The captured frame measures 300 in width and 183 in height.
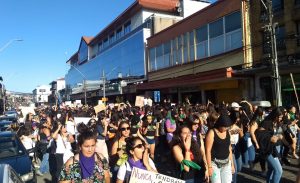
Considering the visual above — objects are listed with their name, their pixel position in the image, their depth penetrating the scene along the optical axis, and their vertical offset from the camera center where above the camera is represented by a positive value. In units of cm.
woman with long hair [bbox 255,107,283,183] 440 -92
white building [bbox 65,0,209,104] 2767 +785
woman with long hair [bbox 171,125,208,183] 342 -83
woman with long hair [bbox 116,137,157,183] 297 -78
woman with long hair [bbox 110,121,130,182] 397 -74
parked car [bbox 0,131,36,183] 448 -111
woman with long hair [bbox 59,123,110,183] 255 -73
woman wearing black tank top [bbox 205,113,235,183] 365 -87
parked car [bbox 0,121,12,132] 1116 -117
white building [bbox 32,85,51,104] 9097 +305
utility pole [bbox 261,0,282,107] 1013 +164
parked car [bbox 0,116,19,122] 1511 -109
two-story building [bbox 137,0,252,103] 1598 +335
